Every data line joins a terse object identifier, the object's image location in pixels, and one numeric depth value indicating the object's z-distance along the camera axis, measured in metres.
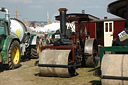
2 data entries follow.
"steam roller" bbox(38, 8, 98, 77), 5.87
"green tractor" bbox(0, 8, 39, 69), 7.38
